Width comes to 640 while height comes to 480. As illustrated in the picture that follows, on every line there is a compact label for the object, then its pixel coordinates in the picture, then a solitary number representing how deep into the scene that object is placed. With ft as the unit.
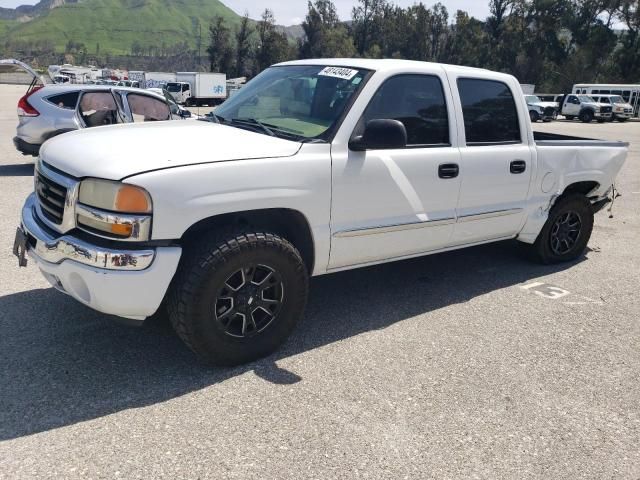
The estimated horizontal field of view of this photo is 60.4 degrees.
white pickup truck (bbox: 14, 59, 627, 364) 9.58
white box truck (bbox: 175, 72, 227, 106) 153.04
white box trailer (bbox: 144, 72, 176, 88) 157.15
